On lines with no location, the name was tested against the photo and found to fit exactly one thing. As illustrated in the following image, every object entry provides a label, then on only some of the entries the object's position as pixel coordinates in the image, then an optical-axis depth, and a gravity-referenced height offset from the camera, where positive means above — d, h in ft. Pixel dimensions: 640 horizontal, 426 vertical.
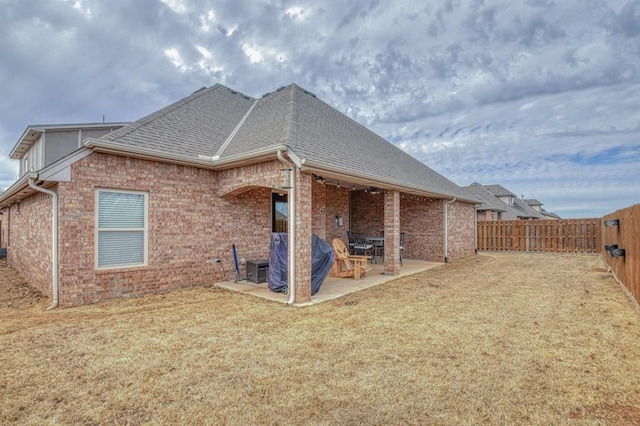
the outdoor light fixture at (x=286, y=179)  21.71 +2.73
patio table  41.34 -3.16
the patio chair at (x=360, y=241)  44.24 -3.01
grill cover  24.73 -3.43
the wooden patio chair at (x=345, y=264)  31.42 -4.55
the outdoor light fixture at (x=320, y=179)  28.27 +3.56
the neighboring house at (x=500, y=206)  93.76 +4.78
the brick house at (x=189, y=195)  20.75 +1.94
